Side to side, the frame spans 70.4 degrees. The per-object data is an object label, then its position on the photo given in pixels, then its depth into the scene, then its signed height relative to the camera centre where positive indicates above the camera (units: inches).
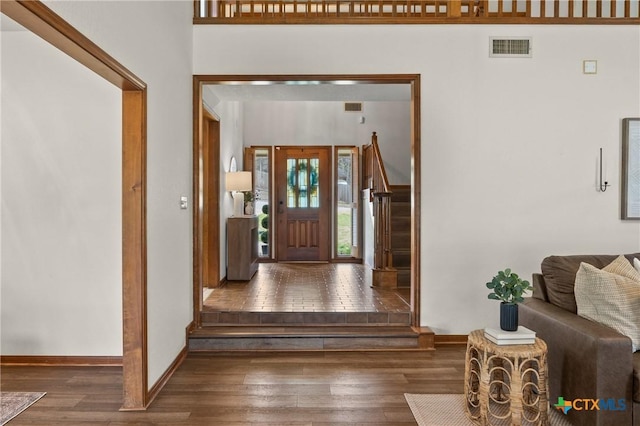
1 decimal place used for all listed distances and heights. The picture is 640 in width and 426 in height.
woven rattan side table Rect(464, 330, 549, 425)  98.0 -41.5
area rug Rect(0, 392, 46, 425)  110.0 -51.2
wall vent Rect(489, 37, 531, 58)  167.6 +56.6
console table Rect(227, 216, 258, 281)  239.9 -24.5
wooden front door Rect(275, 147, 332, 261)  344.2 +0.6
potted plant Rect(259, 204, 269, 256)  346.9 -20.1
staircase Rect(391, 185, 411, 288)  233.8 -18.9
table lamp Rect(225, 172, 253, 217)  246.2 +11.9
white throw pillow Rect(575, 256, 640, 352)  95.7 -20.8
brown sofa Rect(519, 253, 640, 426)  89.8 -31.4
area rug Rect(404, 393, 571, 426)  106.3 -51.7
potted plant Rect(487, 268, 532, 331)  103.1 -21.6
